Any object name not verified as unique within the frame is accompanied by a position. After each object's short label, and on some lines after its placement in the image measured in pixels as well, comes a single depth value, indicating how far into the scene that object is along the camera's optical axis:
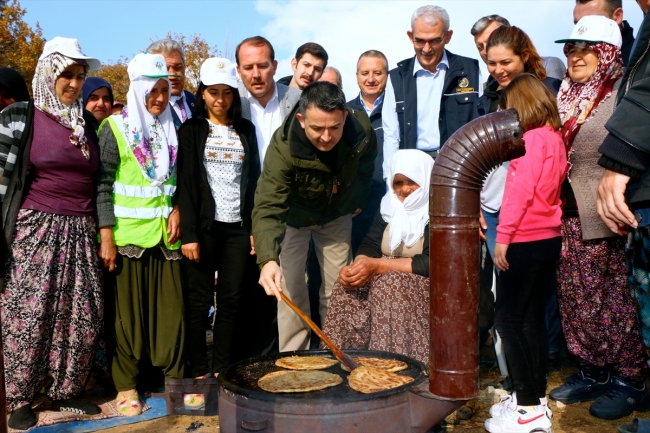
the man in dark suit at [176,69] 5.18
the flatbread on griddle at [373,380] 2.75
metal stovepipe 2.60
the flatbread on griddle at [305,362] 3.13
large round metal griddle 2.59
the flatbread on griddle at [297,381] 2.78
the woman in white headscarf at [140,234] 4.19
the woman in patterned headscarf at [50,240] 3.89
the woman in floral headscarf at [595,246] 3.83
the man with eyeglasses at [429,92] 4.97
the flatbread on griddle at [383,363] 3.07
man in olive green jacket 3.77
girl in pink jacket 3.55
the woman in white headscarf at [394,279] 3.78
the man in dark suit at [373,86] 5.75
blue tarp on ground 3.88
